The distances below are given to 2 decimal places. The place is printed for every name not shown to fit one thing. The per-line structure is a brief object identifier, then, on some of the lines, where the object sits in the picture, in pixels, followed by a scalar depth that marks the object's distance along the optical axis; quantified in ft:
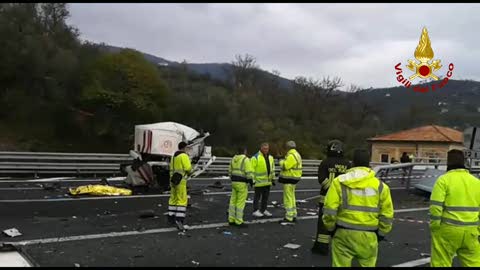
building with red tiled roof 211.08
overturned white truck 48.47
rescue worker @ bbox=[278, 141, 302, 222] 34.91
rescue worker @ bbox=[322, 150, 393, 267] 16.89
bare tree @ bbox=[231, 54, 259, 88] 219.94
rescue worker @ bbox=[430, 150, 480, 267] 18.53
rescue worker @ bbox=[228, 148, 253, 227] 32.35
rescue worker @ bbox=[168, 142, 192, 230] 30.73
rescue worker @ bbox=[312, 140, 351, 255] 25.27
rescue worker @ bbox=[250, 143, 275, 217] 36.35
